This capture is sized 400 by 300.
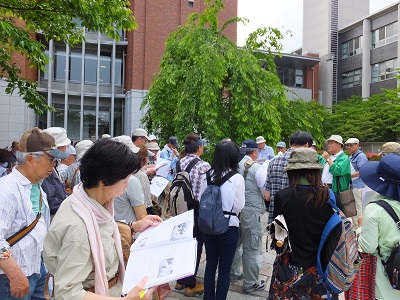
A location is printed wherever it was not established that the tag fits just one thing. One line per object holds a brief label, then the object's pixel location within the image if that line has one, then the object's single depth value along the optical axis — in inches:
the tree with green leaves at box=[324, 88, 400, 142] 1131.9
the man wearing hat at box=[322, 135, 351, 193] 234.1
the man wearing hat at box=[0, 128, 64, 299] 87.8
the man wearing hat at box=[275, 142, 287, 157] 406.3
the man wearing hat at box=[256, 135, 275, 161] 374.6
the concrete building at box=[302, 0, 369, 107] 1593.3
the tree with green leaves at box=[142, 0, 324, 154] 400.2
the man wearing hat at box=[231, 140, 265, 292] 178.4
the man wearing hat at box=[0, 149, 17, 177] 213.8
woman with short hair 59.0
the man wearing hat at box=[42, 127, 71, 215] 134.0
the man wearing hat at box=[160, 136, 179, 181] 333.1
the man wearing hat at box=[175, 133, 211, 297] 172.7
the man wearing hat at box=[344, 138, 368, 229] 253.0
